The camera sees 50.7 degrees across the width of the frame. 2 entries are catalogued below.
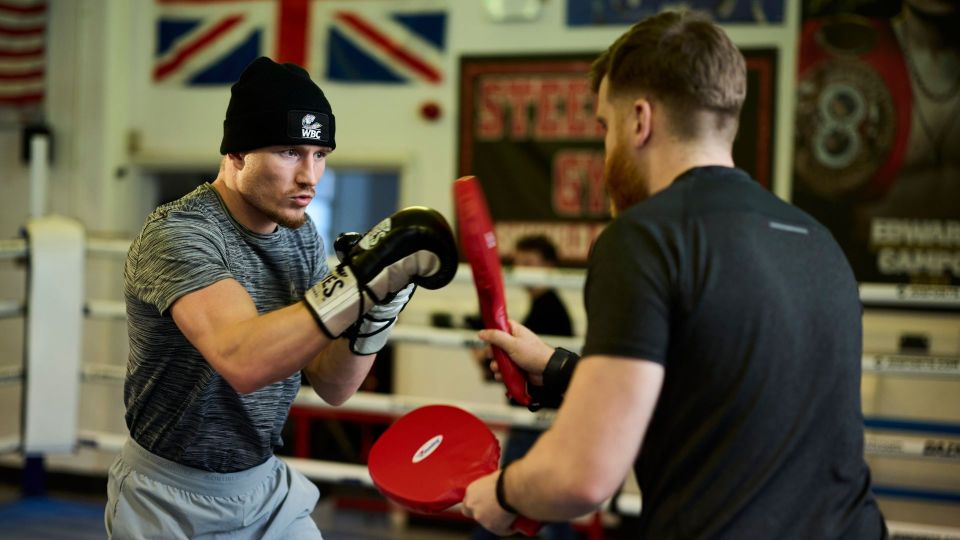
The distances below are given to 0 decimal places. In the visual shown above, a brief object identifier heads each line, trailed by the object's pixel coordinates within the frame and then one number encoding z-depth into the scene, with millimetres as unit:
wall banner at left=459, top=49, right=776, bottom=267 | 5086
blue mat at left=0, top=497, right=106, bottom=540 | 4020
